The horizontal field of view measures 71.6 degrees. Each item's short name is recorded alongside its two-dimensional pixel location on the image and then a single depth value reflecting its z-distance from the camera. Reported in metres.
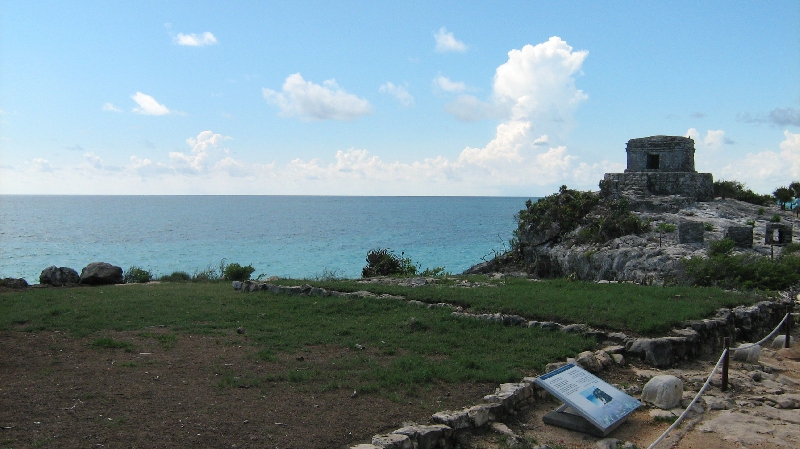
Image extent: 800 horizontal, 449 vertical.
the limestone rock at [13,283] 20.24
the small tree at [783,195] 47.34
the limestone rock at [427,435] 7.30
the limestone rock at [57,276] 21.30
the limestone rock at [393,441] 6.97
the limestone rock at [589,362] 10.49
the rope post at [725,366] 9.88
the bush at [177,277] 24.73
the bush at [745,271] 18.20
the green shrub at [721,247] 20.36
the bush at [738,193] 39.31
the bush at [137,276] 24.11
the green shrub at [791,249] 20.92
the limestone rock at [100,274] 21.58
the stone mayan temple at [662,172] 31.80
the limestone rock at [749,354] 12.01
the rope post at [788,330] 13.10
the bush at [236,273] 24.34
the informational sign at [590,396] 8.00
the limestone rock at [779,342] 13.48
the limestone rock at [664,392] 9.20
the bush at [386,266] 27.83
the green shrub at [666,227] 25.56
